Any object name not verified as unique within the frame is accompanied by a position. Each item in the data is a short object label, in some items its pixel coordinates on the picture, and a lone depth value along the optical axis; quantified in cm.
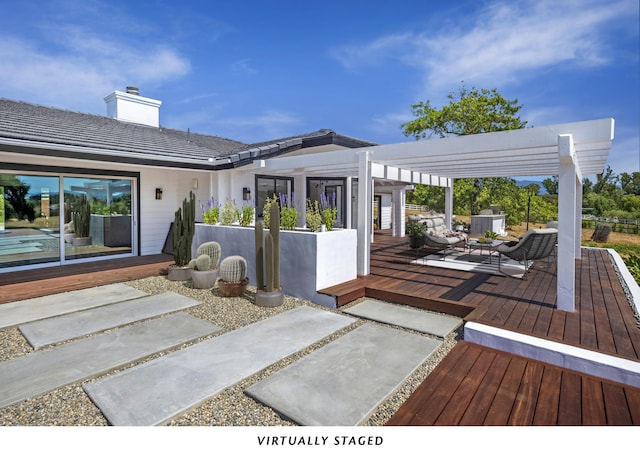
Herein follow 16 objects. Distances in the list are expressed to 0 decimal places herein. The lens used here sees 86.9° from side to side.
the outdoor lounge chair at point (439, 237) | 836
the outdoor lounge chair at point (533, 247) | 623
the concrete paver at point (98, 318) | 424
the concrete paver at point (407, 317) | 442
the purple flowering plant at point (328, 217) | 621
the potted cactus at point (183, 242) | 718
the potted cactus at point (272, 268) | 546
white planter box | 573
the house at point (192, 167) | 498
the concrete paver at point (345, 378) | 269
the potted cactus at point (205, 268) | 650
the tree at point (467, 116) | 2033
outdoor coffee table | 793
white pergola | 447
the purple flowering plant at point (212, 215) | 805
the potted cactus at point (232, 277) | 593
